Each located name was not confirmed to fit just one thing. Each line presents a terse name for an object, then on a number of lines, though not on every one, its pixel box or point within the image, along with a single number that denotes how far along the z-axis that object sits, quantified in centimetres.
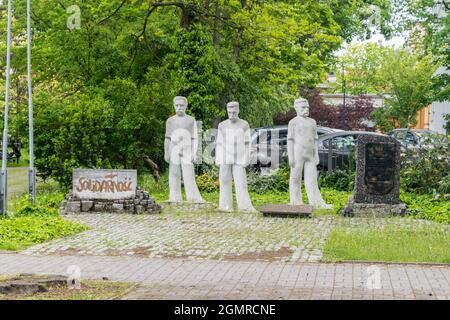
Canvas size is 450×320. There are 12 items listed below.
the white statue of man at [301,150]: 2008
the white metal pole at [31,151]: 1941
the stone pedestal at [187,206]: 2022
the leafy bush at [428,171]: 2220
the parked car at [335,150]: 2628
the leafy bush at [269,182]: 2478
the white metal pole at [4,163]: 1712
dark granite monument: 1934
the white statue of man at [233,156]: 1966
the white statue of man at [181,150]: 2069
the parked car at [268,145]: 2686
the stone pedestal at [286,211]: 1864
